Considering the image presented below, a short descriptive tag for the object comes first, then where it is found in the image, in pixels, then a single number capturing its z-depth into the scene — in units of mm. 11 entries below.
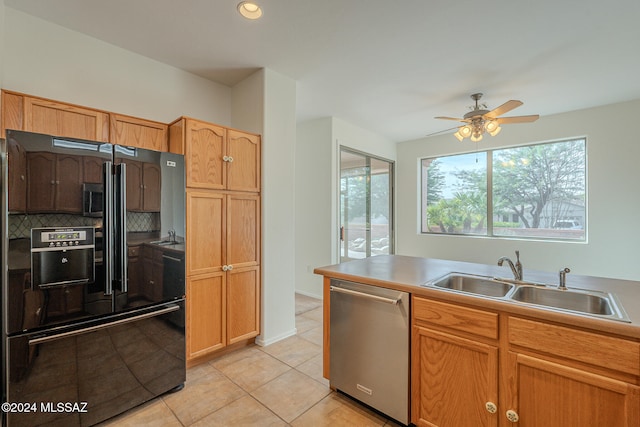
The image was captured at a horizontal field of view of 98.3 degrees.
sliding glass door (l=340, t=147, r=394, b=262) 4512
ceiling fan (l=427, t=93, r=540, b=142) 2908
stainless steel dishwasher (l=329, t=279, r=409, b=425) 1669
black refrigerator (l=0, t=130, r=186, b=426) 1448
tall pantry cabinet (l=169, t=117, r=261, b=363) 2303
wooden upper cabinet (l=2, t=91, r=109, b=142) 1772
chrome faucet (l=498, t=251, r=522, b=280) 1710
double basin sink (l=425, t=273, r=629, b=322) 1395
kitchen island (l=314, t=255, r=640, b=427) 1106
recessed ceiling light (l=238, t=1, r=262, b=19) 1878
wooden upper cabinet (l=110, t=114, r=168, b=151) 2191
